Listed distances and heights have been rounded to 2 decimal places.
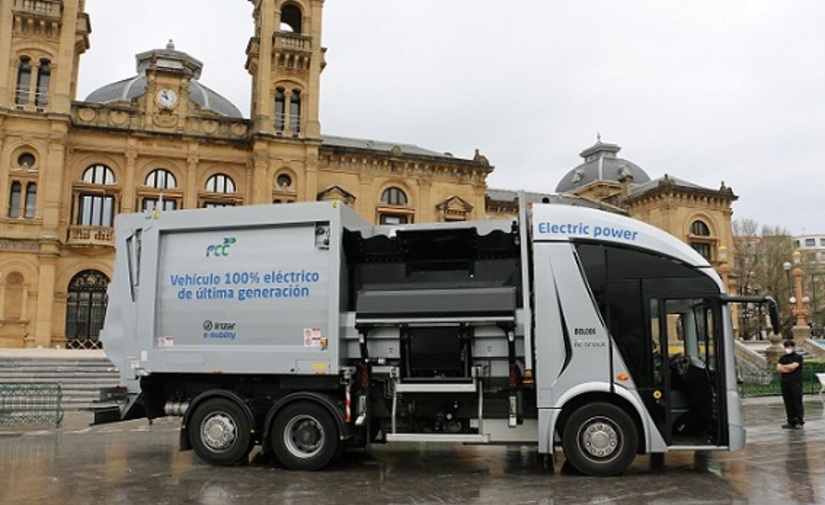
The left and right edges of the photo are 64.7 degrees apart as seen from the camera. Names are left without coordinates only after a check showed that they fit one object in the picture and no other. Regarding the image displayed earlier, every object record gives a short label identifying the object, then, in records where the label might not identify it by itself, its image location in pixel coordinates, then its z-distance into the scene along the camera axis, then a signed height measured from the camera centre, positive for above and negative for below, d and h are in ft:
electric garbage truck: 28.99 +0.29
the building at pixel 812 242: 449.80 +69.80
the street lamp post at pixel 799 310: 111.55 +5.35
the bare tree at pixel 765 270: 201.29 +22.16
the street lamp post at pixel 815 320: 221.50 +7.76
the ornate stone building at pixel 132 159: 106.83 +33.31
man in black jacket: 45.55 -2.94
